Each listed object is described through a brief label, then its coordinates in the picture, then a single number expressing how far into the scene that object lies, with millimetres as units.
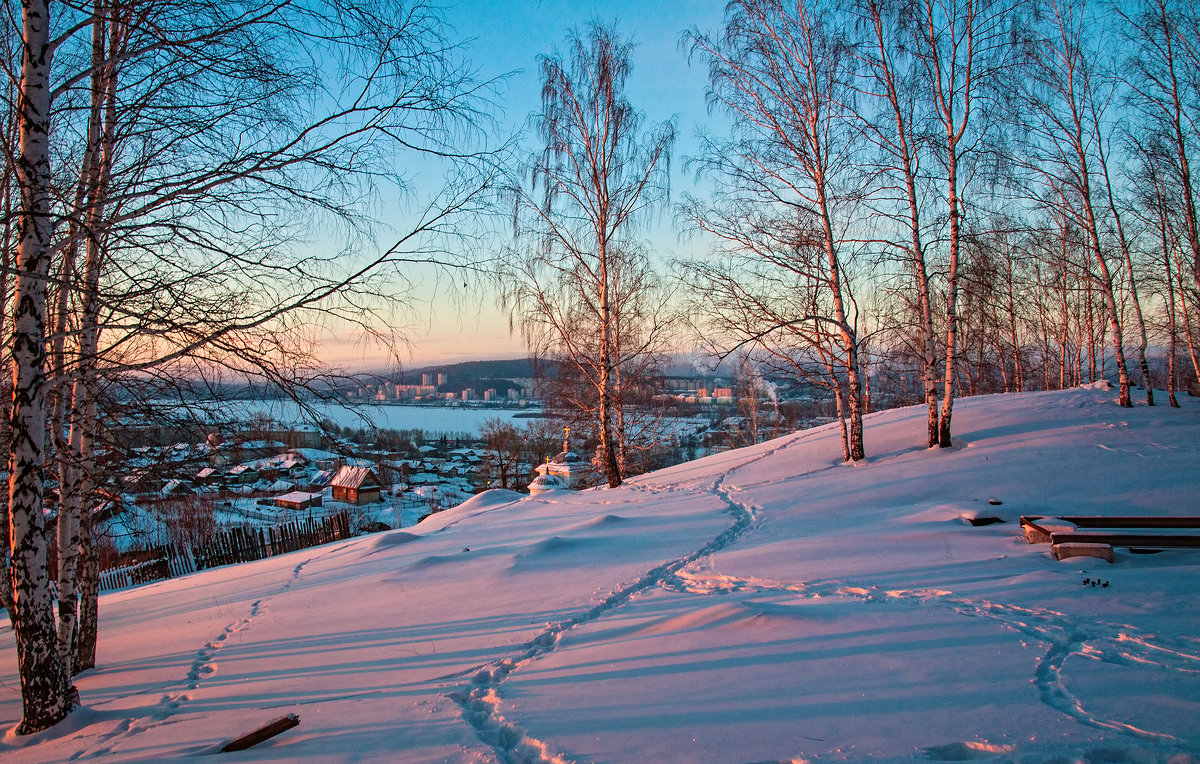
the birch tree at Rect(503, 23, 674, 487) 13602
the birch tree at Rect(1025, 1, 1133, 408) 12305
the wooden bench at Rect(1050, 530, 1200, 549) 5668
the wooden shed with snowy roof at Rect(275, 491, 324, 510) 35375
